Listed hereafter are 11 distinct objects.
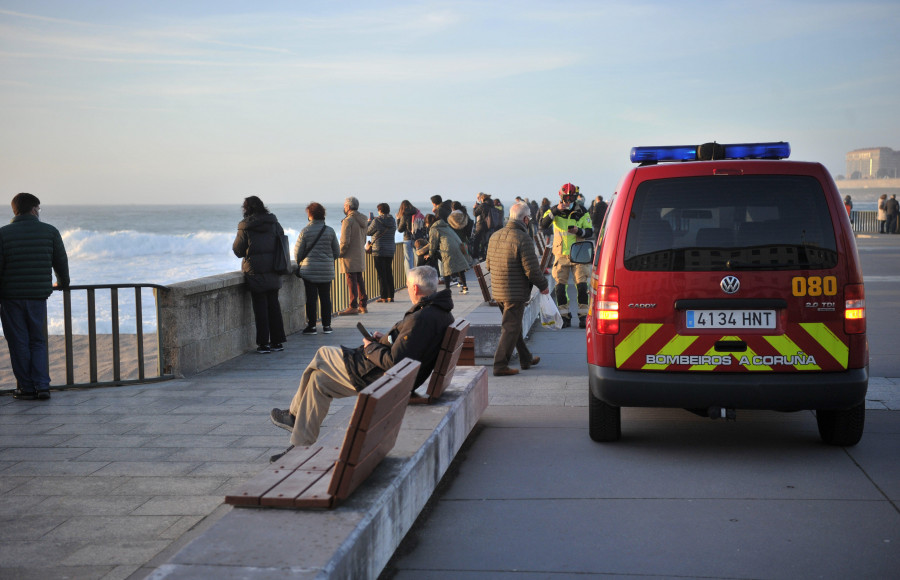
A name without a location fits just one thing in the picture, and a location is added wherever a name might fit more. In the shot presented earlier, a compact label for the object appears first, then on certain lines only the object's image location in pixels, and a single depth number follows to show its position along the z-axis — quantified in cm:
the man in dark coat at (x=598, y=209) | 3198
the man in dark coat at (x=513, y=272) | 883
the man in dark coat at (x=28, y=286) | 831
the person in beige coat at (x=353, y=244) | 1510
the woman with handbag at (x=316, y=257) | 1277
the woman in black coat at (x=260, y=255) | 1100
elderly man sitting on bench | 564
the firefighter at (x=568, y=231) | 1256
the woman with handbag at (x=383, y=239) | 1670
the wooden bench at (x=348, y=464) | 372
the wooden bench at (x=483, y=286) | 1138
